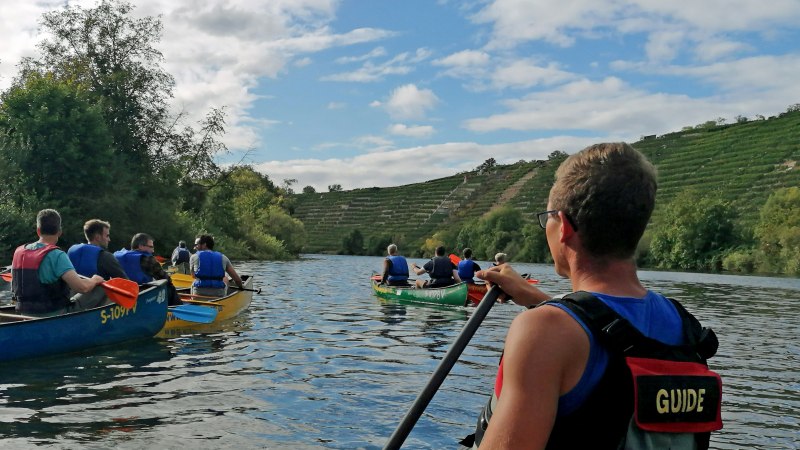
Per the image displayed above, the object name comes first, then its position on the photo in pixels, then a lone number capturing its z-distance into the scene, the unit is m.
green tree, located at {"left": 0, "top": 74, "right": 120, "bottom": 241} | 32.59
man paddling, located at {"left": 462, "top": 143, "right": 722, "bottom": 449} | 1.83
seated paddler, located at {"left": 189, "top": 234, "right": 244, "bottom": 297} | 14.91
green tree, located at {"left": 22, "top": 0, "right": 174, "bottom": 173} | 40.62
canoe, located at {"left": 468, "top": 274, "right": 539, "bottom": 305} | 18.67
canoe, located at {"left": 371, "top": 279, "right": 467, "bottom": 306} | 18.70
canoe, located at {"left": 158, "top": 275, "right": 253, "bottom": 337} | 13.03
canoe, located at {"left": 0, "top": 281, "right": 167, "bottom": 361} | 9.19
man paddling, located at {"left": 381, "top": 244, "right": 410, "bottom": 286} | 20.75
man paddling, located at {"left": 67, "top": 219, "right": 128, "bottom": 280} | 10.66
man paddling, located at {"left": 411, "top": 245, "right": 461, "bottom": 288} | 19.78
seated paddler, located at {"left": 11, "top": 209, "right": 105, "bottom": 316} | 9.48
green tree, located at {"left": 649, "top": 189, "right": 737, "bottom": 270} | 64.38
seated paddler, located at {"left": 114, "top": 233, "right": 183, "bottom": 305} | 12.38
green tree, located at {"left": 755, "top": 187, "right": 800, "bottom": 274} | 54.91
